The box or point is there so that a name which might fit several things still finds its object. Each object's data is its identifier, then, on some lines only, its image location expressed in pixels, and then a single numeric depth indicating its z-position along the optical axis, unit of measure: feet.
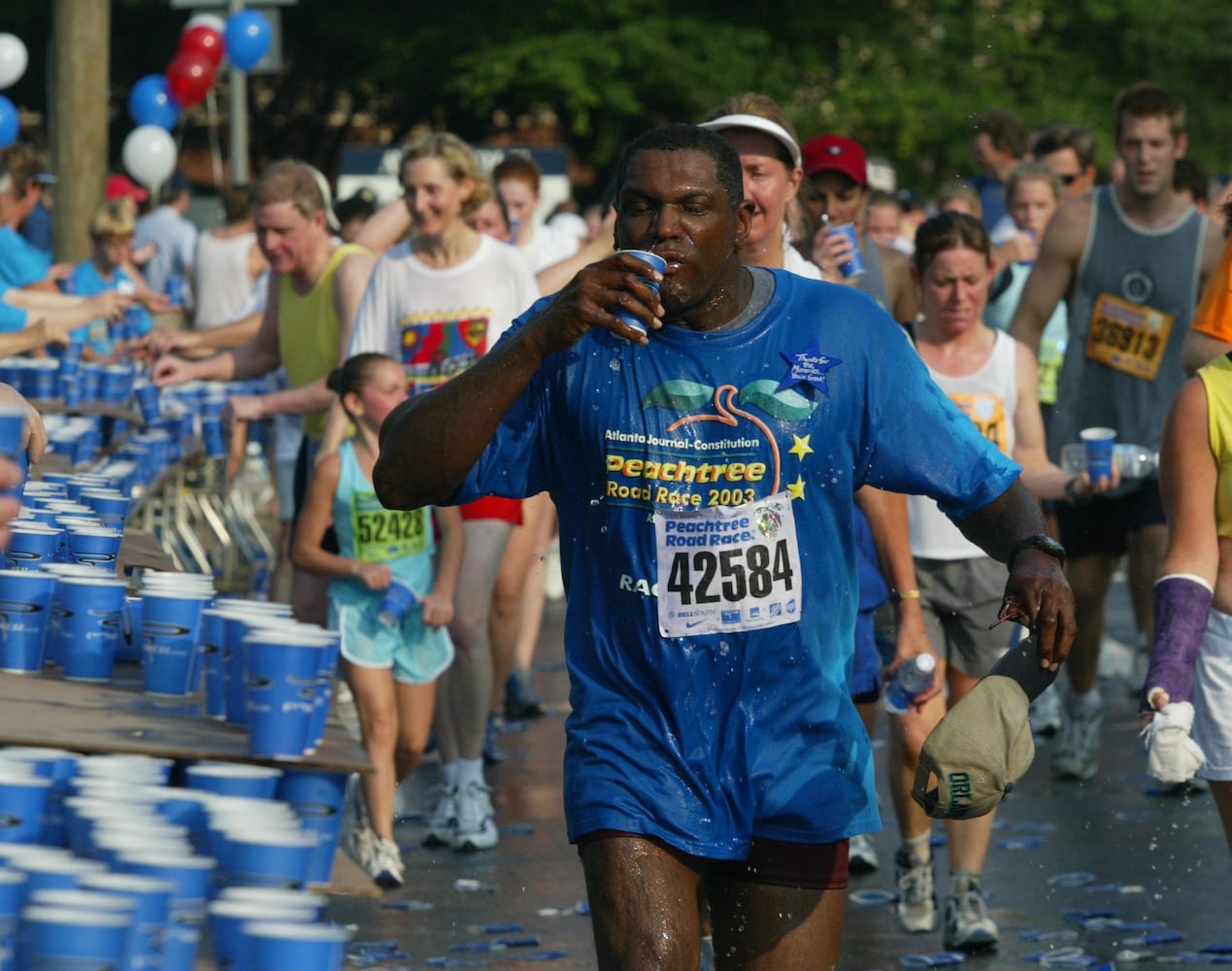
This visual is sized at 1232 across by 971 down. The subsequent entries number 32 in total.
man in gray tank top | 60.70
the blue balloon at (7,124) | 107.14
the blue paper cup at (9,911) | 19.33
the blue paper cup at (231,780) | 26.16
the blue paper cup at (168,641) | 31.65
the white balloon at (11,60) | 114.62
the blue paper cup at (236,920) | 20.63
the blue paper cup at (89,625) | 31.58
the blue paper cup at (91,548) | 34.91
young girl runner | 51.31
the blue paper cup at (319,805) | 27.78
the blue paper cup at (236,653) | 29.81
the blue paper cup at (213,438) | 81.87
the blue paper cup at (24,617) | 31.35
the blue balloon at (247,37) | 134.92
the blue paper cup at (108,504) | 39.63
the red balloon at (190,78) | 139.44
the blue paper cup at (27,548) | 33.71
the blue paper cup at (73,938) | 18.65
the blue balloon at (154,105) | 143.23
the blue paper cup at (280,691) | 28.35
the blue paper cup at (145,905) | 19.75
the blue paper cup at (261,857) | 22.81
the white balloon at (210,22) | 140.56
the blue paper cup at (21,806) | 22.75
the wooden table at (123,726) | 27.43
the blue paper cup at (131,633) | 34.53
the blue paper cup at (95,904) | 19.11
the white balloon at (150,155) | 135.33
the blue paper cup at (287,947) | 20.08
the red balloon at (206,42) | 140.05
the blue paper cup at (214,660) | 30.50
